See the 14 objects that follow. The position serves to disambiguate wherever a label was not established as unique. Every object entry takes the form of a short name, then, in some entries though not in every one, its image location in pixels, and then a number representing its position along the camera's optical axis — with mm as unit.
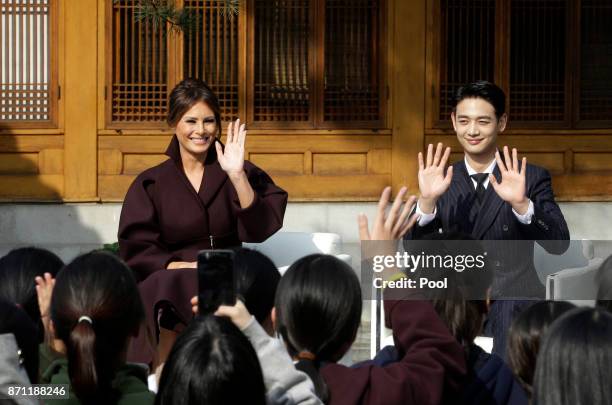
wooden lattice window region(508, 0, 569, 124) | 18212
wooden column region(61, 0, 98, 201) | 17832
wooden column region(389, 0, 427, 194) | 17875
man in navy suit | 8776
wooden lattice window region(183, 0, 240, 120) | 17987
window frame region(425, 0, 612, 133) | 17945
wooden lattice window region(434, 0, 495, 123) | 18085
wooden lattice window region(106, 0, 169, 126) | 17945
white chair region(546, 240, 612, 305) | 9141
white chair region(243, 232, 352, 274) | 11416
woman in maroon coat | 10011
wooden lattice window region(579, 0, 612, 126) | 18296
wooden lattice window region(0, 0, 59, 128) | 17875
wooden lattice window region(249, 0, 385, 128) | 18029
